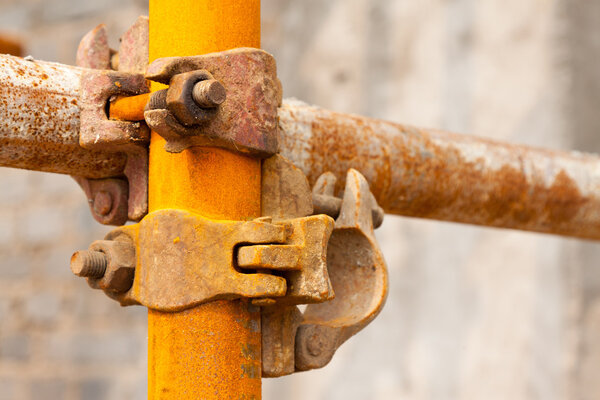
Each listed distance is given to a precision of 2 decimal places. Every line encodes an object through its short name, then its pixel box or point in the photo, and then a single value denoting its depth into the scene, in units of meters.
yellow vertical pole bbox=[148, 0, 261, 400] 1.00
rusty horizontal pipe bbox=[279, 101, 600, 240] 1.10
